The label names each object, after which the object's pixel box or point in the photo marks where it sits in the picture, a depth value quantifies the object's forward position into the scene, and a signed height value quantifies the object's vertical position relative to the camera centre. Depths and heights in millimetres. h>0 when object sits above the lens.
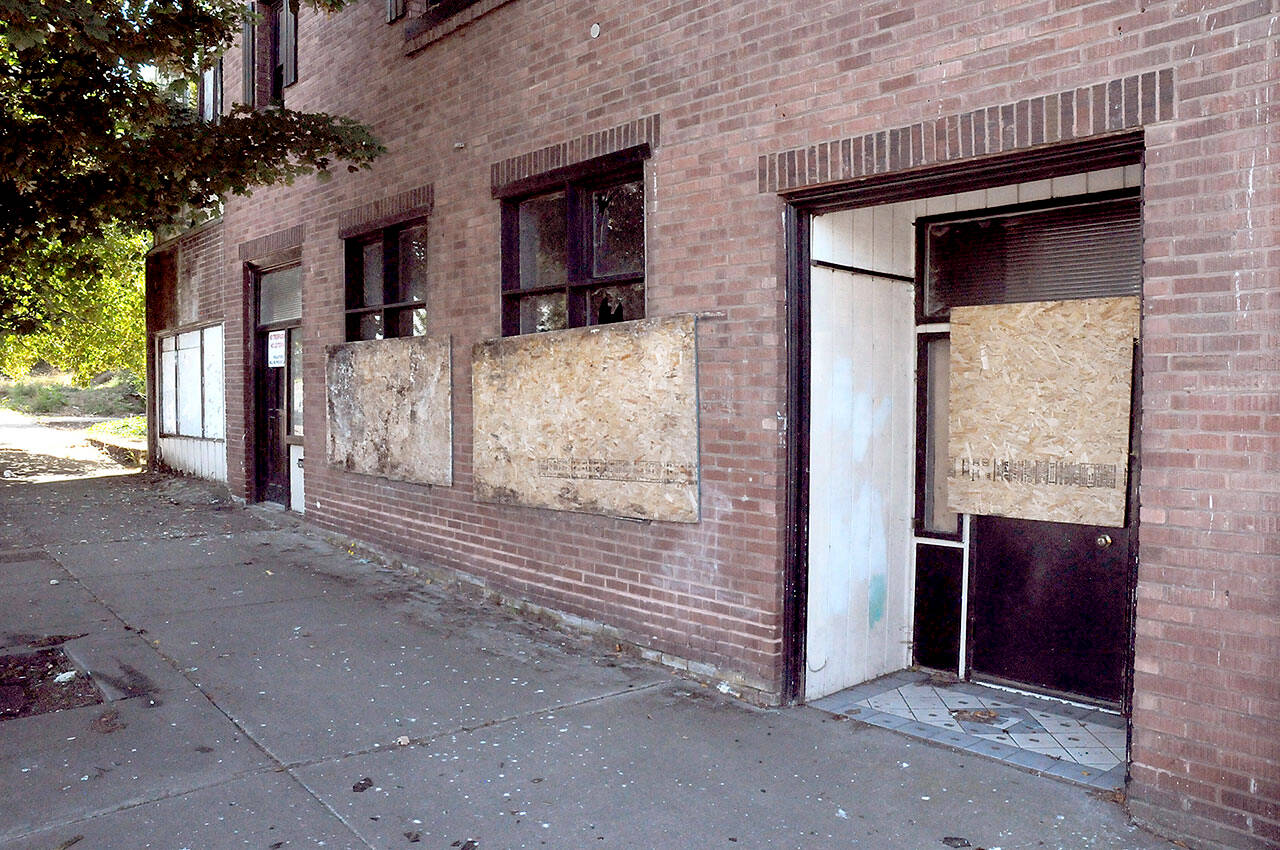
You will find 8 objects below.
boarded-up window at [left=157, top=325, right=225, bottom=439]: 13188 +144
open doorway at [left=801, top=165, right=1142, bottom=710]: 5074 -249
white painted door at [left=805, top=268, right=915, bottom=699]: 5312 -487
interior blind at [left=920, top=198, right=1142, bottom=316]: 5051 +762
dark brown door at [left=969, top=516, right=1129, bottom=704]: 5141 -1165
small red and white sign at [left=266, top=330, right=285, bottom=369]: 10789 +510
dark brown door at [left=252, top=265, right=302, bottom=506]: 10555 +236
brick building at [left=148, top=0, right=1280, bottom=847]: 3637 +275
